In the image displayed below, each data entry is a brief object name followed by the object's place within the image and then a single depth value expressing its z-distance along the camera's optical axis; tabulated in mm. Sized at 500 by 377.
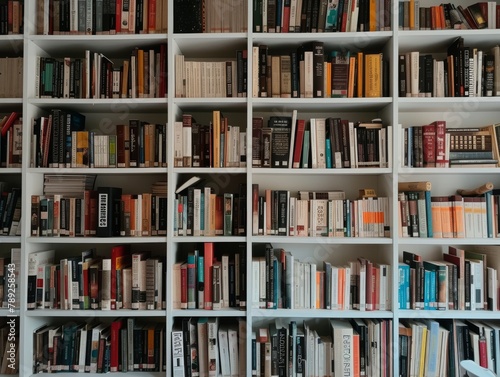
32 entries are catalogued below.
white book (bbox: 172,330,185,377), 2043
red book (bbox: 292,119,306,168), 2115
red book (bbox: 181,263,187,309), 2086
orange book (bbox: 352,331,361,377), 2037
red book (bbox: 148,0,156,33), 2146
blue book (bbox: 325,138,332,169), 2109
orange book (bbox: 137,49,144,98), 2154
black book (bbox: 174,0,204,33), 2121
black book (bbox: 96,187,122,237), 2092
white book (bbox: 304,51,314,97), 2094
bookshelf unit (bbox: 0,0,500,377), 2047
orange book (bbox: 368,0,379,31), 2096
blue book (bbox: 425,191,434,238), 2074
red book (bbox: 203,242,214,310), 2092
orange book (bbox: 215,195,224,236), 2115
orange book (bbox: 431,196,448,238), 2080
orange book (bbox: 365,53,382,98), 2119
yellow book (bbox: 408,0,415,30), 2096
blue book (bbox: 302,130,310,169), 2121
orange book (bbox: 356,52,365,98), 2135
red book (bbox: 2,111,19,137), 2160
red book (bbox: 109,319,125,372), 2129
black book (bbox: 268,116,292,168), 2109
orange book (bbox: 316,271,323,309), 2096
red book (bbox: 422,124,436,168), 2076
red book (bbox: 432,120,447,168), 2064
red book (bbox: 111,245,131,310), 2104
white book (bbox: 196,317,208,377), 2086
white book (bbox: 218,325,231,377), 2086
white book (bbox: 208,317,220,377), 2061
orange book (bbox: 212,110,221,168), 2094
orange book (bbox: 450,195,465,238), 2072
